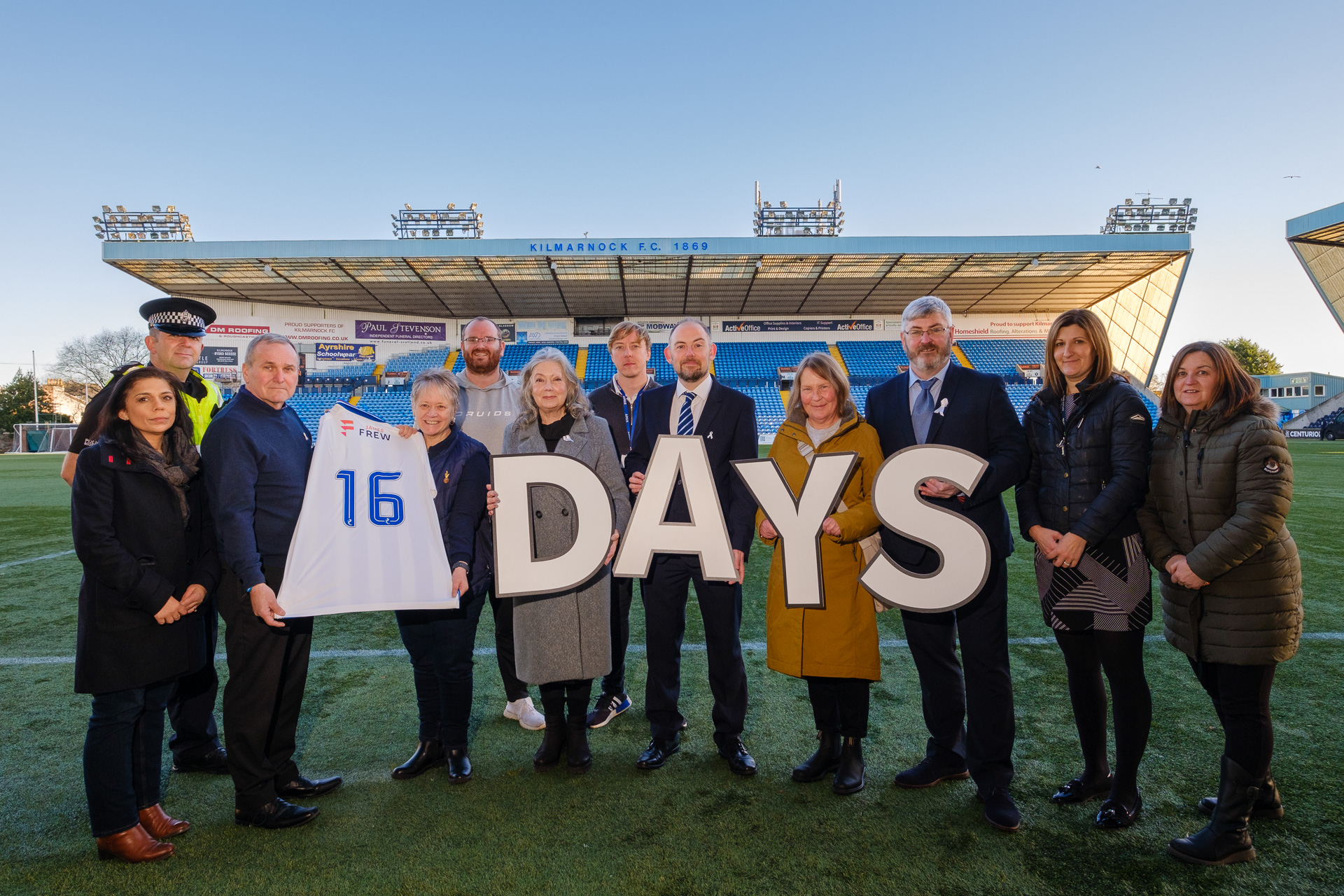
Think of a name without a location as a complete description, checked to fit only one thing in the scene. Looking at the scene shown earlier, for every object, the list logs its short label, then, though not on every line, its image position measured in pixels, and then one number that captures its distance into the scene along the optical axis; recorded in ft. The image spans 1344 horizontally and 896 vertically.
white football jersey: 7.97
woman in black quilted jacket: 7.74
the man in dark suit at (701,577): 9.43
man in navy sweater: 7.71
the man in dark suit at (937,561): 8.18
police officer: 9.45
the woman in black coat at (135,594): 7.18
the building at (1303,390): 177.06
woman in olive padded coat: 7.03
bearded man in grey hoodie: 11.06
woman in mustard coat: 8.66
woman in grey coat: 9.43
